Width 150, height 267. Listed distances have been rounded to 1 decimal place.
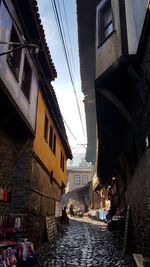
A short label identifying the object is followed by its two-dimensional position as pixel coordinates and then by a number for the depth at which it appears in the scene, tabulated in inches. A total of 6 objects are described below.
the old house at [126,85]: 199.1
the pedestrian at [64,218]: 610.2
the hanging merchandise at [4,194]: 199.2
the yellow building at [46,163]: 271.9
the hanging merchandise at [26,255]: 170.3
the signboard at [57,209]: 450.8
